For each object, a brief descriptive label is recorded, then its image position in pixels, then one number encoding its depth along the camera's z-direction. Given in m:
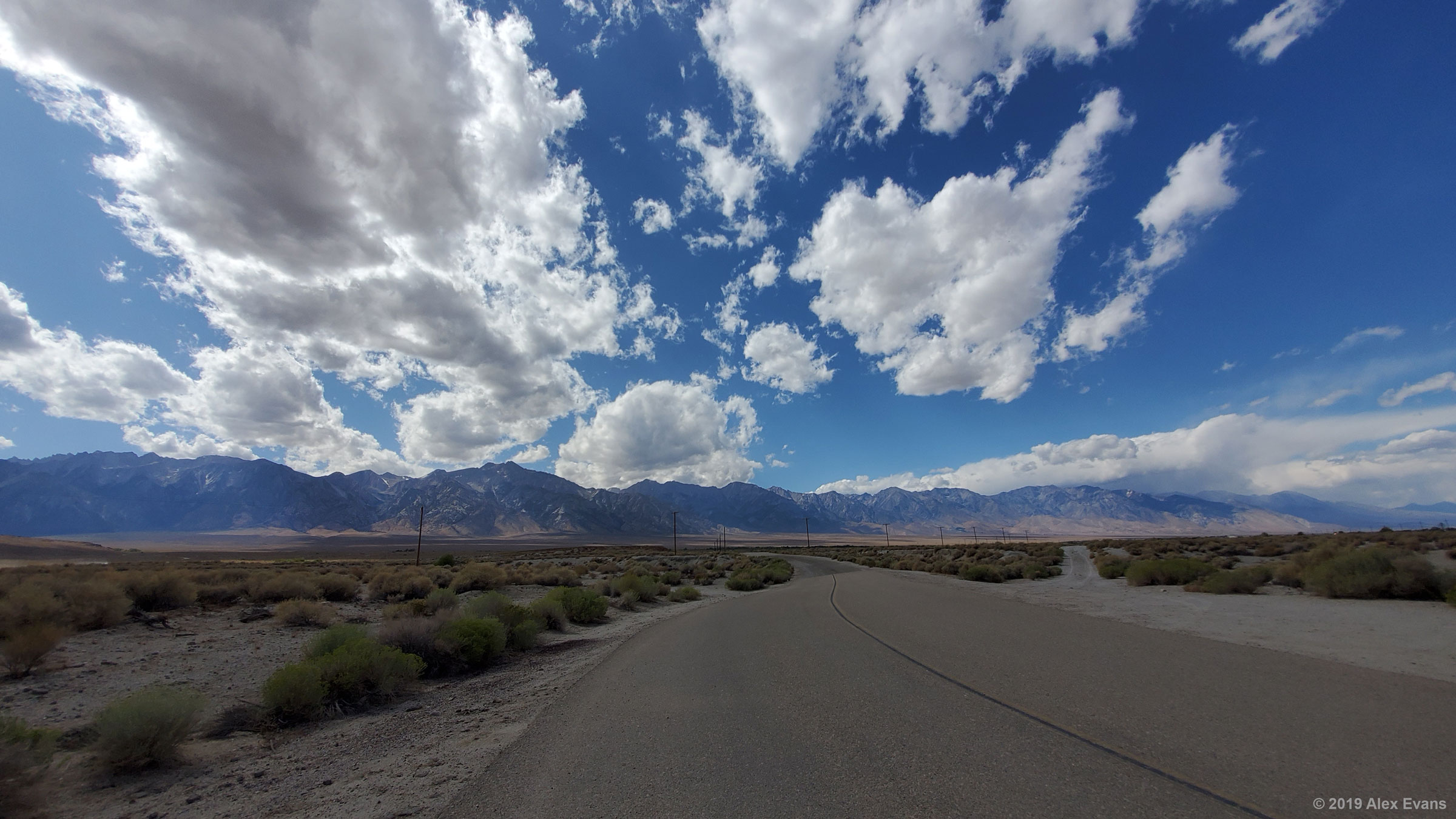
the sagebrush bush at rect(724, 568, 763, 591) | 32.88
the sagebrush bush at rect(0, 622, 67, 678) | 9.57
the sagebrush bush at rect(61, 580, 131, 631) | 13.06
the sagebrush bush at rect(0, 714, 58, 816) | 5.02
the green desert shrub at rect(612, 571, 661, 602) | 24.48
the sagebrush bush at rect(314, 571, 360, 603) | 20.69
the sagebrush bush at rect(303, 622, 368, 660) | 9.86
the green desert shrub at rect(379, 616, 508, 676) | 10.91
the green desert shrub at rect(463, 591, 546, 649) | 13.33
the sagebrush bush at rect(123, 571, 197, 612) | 16.17
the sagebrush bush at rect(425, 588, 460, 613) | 16.66
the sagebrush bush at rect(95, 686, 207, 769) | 6.23
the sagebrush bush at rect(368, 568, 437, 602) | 21.70
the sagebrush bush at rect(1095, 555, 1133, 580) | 26.36
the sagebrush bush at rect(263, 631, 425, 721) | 8.12
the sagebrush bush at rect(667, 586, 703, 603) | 26.47
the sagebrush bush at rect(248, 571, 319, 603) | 19.14
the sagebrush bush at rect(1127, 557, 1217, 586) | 20.11
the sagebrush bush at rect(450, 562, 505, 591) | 25.16
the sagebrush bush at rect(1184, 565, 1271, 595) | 17.06
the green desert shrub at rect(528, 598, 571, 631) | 16.05
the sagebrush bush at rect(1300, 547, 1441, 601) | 13.69
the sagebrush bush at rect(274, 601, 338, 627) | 15.74
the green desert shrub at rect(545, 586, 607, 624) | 18.14
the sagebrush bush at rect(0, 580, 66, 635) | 11.10
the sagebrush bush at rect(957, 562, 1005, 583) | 28.73
